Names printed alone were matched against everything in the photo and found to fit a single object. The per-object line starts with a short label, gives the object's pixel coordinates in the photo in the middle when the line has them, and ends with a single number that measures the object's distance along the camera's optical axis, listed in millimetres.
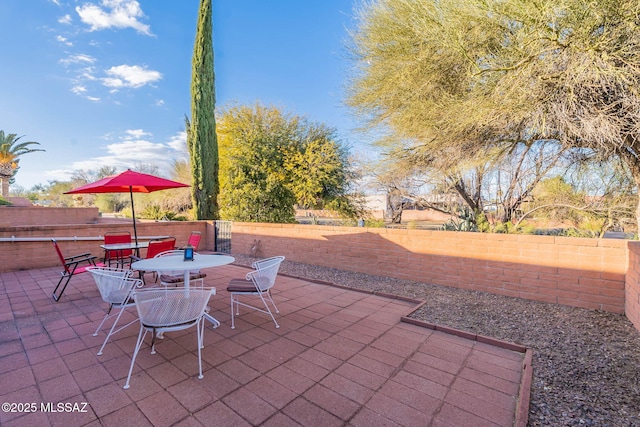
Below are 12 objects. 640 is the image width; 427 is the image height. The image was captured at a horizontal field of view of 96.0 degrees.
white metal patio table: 3023
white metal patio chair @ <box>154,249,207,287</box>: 3725
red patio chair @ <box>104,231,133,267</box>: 5559
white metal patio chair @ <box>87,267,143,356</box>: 2818
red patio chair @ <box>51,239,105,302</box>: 4044
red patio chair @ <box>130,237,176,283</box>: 4660
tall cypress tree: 10391
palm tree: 20031
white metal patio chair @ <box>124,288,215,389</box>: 2209
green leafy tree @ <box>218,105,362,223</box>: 10102
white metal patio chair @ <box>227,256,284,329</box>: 3311
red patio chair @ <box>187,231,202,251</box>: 5906
